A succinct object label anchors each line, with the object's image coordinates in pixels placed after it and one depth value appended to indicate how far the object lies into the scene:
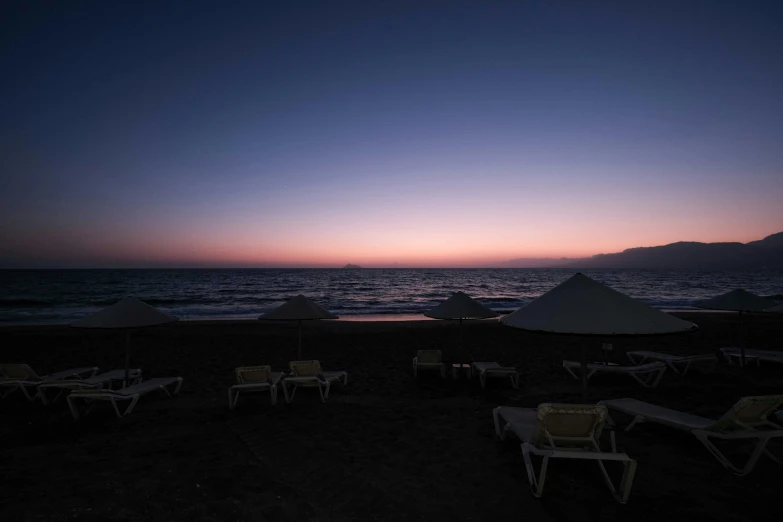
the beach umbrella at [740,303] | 8.80
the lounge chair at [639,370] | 7.82
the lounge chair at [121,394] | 6.05
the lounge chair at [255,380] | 6.67
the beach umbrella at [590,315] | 3.91
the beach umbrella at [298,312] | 7.74
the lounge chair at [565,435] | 3.68
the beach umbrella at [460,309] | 8.62
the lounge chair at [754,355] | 8.90
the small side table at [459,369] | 8.59
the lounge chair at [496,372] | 7.83
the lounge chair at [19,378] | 6.88
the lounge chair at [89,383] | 6.74
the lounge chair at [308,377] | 7.08
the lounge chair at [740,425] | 4.09
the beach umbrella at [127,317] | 6.84
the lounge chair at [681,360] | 8.52
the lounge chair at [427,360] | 8.72
